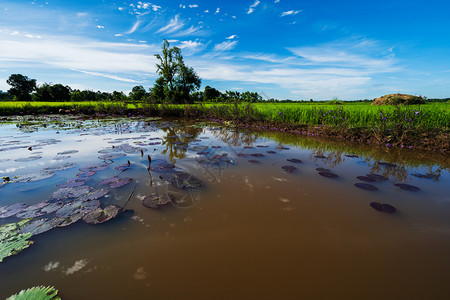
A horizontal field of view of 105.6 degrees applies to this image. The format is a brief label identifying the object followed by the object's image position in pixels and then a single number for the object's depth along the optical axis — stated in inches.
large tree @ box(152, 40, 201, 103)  1185.4
